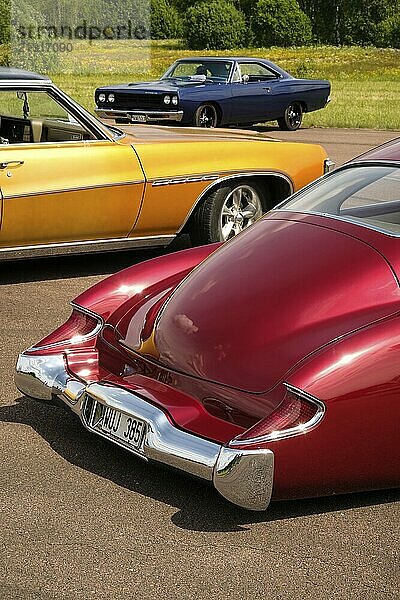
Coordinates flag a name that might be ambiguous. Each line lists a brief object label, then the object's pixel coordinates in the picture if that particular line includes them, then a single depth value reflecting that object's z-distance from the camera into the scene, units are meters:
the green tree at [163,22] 104.00
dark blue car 19.66
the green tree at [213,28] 80.44
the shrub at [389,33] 96.12
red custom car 3.88
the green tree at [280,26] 88.81
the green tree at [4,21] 57.59
